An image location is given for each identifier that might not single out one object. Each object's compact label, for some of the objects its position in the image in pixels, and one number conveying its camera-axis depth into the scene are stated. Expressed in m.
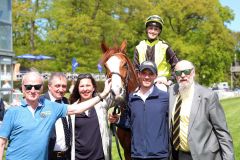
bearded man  4.57
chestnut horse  5.90
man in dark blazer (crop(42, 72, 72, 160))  5.07
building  13.55
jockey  6.64
